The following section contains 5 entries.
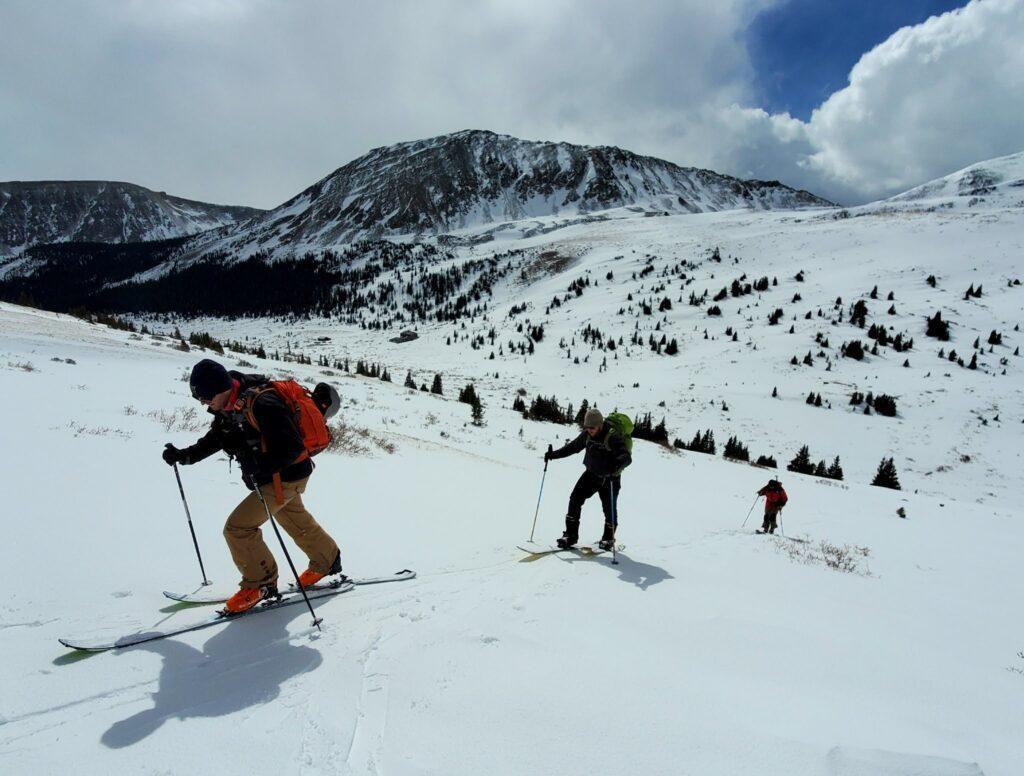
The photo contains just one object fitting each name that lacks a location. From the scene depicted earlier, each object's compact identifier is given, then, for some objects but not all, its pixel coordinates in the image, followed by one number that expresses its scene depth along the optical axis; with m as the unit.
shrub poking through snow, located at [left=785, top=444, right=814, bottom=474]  21.30
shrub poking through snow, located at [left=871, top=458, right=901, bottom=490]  19.85
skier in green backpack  6.01
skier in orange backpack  3.60
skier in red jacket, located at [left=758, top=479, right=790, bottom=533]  9.41
